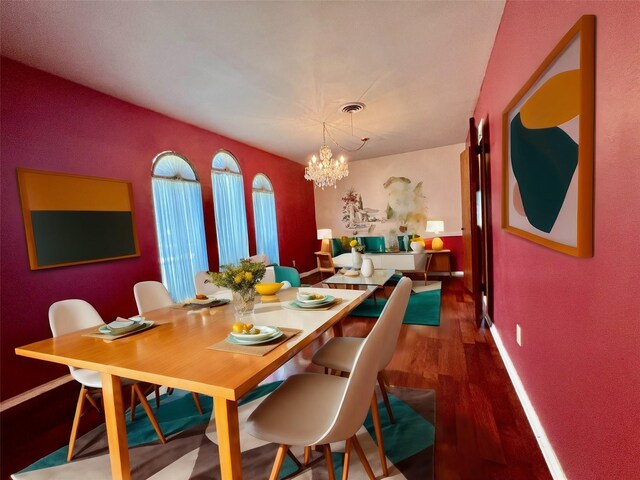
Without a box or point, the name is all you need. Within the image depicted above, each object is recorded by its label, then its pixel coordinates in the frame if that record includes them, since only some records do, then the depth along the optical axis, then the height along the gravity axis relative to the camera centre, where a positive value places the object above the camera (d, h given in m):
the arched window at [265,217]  5.61 +0.11
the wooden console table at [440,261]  6.07 -1.00
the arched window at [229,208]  4.69 +0.28
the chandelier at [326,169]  4.37 +0.73
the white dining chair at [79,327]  1.72 -0.57
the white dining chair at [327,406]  1.10 -0.80
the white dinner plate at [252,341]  1.28 -0.49
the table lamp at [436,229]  6.09 -0.35
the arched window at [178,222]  3.72 +0.09
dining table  1.05 -0.52
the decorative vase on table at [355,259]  4.23 -0.59
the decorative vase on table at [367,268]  3.84 -0.65
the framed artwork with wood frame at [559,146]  1.01 +0.24
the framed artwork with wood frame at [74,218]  2.55 +0.16
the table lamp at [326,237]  6.75 -0.40
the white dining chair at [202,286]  2.73 -0.54
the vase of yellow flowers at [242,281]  1.62 -0.30
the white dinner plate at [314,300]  1.79 -0.48
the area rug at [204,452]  1.56 -1.26
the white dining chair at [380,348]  1.36 -0.80
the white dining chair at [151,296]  2.29 -0.51
